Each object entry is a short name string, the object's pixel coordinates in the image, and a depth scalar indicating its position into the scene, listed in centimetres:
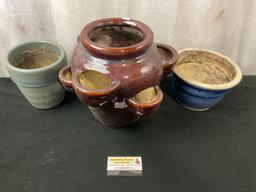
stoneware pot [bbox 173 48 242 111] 63
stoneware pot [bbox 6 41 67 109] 60
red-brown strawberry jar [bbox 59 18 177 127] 50
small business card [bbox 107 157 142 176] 57
